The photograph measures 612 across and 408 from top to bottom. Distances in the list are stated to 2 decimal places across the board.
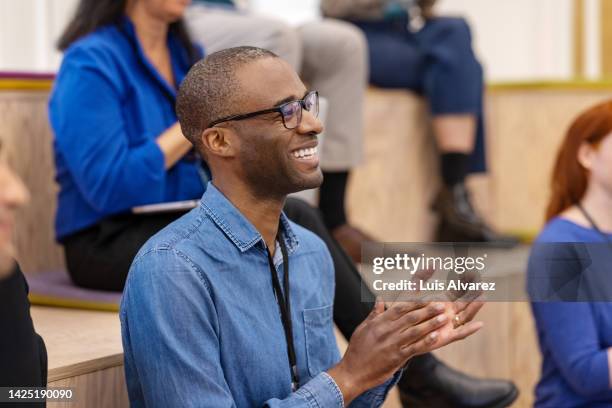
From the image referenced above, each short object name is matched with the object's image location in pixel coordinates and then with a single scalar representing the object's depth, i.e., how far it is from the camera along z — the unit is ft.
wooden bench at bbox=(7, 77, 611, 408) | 16.06
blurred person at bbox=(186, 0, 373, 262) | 20.15
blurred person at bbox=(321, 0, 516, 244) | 22.75
